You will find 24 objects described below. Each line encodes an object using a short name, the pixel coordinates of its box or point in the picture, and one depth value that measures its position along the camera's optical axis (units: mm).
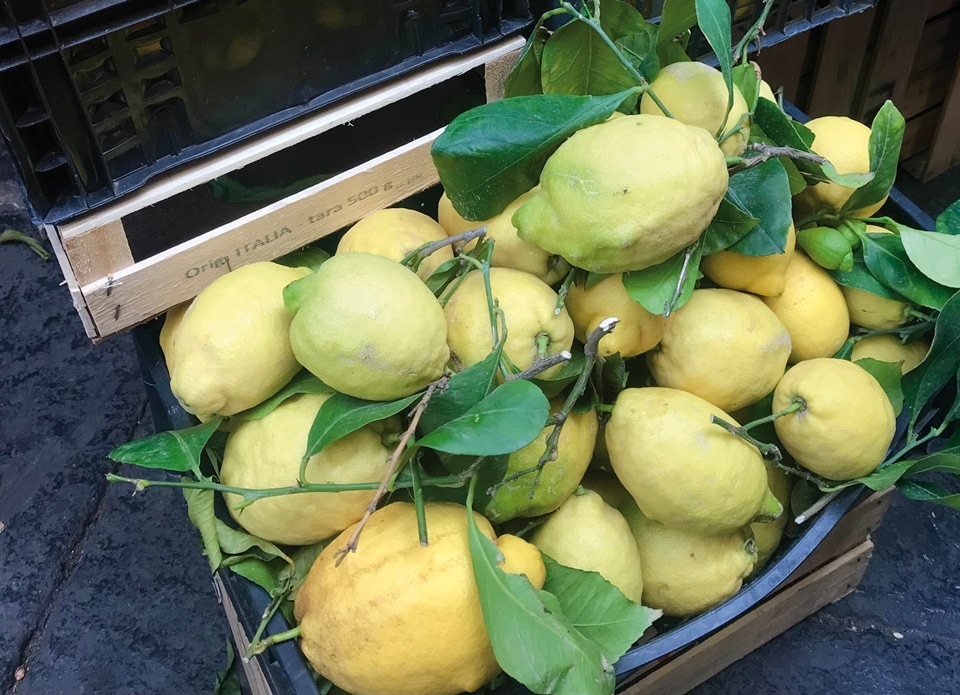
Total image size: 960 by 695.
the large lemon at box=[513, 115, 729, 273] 683
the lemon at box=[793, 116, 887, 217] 944
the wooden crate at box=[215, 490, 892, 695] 1040
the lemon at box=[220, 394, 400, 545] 728
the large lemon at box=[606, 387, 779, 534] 736
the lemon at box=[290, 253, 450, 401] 677
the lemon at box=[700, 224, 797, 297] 849
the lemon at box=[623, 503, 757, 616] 806
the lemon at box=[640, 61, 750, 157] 832
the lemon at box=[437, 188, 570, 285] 812
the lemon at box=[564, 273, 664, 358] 795
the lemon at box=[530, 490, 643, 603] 764
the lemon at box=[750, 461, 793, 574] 885
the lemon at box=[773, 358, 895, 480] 787
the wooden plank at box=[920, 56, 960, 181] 1756
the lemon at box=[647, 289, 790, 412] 810
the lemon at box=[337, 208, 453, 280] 852
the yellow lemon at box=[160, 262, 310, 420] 727
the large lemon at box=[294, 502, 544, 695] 662
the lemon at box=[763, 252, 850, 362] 901
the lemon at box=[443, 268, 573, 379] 748
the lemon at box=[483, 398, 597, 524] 750
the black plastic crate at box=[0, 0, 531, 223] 726
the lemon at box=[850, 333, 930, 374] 949
